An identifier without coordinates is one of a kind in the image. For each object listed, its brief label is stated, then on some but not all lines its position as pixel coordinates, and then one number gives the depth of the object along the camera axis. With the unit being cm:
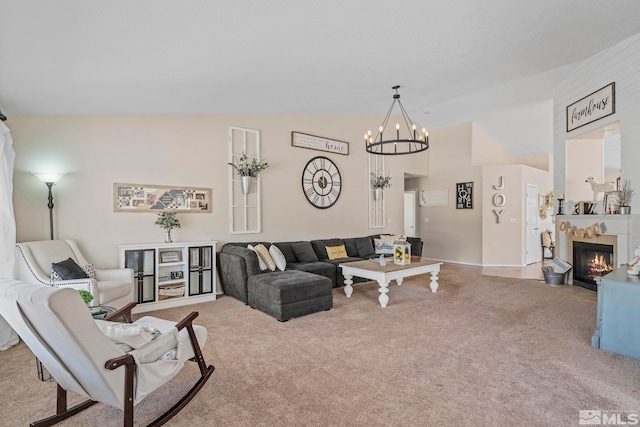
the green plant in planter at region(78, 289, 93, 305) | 258
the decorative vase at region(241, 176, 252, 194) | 530
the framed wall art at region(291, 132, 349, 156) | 610
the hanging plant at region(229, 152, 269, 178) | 531
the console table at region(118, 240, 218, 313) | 427
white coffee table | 436
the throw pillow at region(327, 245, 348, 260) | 602
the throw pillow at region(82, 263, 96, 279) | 376
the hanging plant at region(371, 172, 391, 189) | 734
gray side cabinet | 276
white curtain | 304
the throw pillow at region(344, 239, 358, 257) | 646
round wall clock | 630
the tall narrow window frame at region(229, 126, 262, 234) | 531
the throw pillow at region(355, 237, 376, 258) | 651
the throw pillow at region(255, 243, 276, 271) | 481
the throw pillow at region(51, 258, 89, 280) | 338
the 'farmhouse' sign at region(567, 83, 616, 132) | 467
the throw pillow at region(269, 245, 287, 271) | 489
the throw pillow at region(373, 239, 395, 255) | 670
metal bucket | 561
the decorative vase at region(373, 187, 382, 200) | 734
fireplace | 494
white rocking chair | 157
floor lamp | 376
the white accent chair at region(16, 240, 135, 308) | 334
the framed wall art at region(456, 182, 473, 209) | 814
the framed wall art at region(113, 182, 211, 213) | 438
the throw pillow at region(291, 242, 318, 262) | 570
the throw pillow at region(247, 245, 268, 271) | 475
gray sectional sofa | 446
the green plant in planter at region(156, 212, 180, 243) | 449
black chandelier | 545
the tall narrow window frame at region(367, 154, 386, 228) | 738
